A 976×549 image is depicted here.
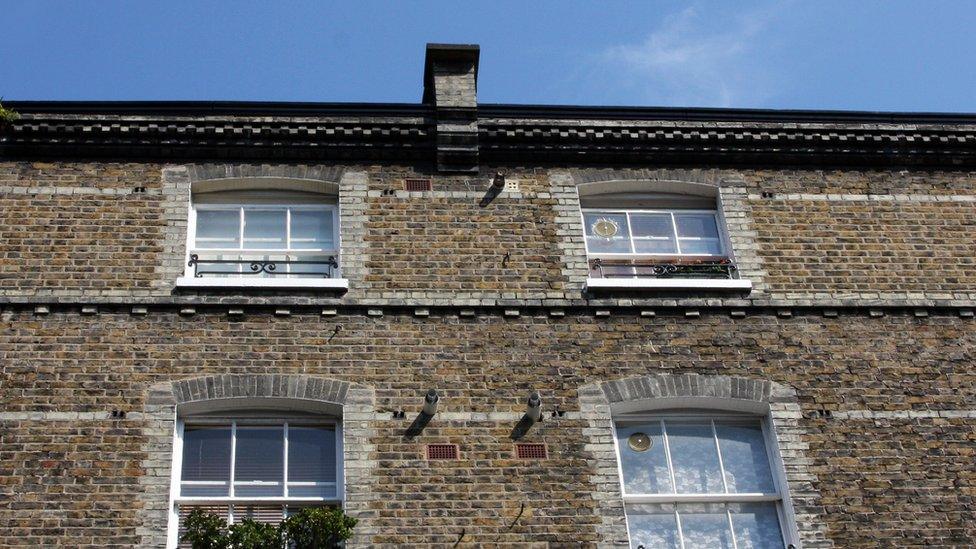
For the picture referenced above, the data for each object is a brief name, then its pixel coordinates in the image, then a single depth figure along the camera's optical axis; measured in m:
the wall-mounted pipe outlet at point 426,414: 13.52
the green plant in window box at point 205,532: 12.05
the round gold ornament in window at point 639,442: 14.01
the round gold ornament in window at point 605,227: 16.05
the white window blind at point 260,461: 13.30
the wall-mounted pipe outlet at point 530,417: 13.59
